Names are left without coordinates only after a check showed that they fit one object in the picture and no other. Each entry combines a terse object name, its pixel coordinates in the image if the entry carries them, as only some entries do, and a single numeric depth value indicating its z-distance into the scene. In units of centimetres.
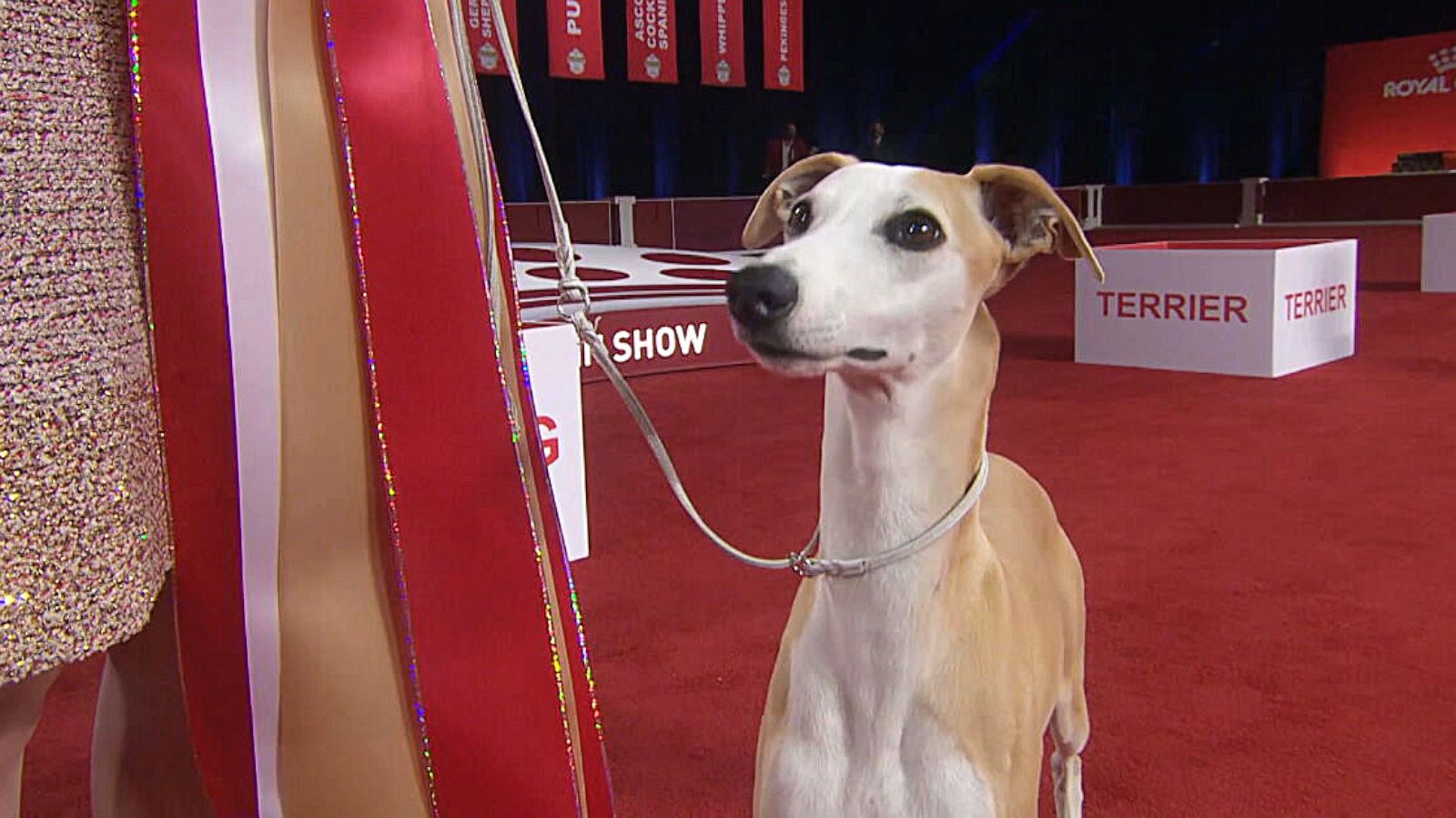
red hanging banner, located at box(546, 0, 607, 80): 1065
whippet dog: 124
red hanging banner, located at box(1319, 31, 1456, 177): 1522
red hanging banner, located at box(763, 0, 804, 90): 1298
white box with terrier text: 543
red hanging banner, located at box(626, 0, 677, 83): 1155
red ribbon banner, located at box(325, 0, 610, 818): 78
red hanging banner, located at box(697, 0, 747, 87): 1220
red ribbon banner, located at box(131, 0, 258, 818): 74
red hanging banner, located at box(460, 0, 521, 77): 917
